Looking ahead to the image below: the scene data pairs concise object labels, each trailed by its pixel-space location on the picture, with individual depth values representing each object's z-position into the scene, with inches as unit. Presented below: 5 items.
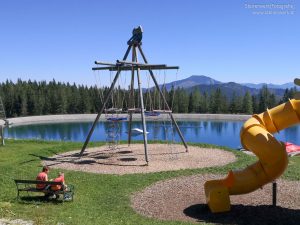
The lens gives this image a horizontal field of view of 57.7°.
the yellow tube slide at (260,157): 323.6
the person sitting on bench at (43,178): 373.2
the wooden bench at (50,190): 365.7
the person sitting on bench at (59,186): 368.2
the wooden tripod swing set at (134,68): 609.6
